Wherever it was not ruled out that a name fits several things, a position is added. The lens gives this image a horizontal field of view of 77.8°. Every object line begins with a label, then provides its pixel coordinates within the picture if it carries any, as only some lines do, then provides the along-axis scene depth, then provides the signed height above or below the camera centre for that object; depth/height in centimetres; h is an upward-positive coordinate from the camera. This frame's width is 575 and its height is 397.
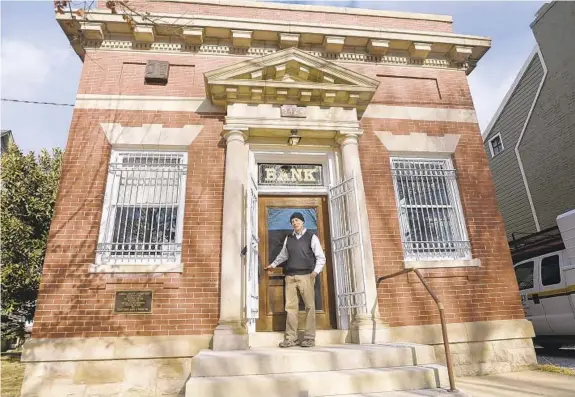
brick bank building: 520 +200
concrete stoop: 371 -58
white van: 686 +30
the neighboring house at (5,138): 2291 +1196
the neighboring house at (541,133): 1169 +603
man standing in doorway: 495 +65
